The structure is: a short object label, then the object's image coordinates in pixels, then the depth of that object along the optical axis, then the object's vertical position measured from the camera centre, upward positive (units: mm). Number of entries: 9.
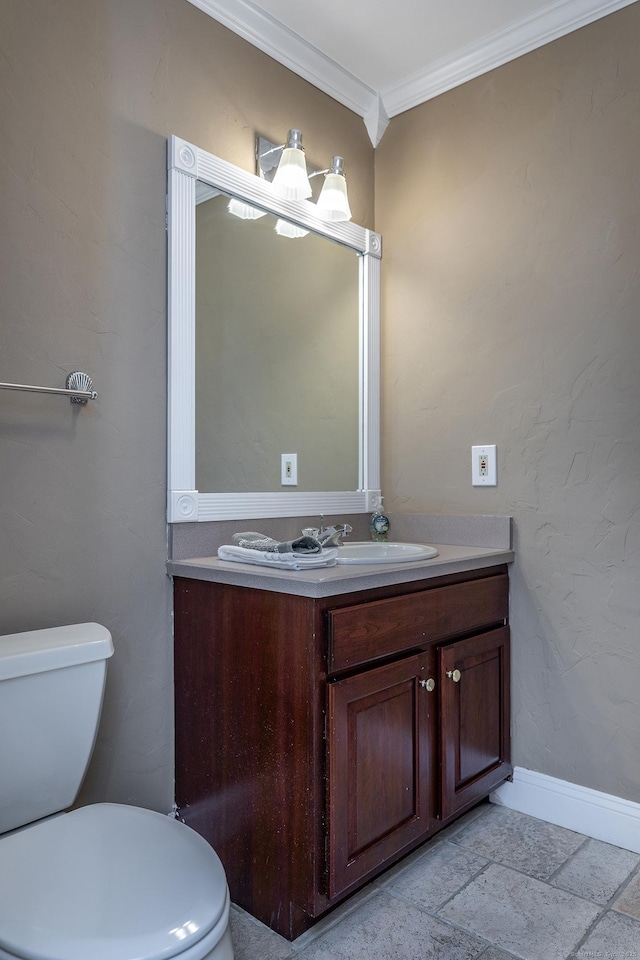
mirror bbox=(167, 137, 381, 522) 1776 +411
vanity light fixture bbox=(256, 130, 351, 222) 1922 +934
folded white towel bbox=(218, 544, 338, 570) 1510 -174
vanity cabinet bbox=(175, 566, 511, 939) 1388 -578
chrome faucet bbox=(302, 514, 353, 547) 1771 -138
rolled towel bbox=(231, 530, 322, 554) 1559 -146
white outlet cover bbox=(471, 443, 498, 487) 2100 +61
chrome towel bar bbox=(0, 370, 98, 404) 1501 +226
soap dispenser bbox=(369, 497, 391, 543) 2240 -141
